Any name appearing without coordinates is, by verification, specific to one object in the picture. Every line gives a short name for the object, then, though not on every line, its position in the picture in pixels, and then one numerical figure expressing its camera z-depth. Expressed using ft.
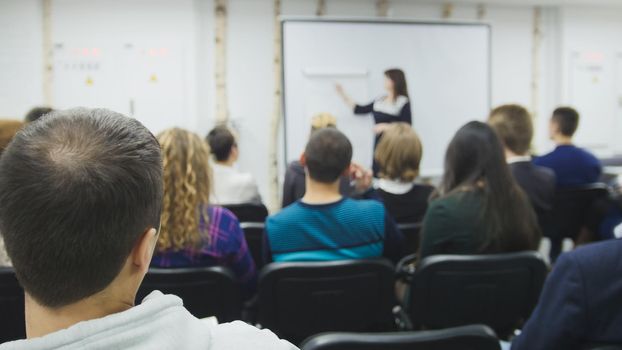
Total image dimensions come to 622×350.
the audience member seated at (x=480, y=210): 6.82
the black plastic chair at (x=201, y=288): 5.56
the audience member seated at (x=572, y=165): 12.21
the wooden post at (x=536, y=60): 20.26
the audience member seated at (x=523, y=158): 9.95
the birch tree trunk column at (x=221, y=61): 16.42
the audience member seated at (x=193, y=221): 6.12
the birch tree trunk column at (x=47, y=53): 15.17
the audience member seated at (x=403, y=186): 8.98
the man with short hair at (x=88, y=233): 2.01
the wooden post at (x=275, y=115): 16.99
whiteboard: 16.75
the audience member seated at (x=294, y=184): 10.51
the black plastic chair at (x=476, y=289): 6.08
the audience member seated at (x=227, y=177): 10.00
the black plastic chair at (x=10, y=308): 5.44
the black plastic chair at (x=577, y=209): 11.42
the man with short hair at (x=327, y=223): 6.48
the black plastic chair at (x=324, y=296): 5.82
